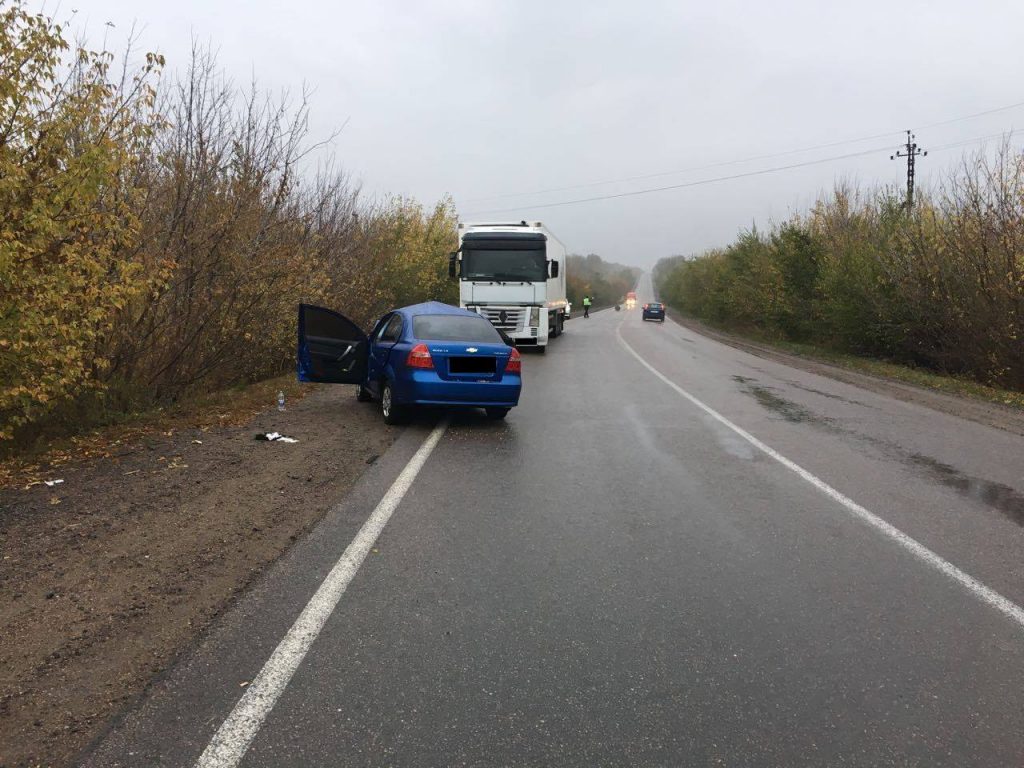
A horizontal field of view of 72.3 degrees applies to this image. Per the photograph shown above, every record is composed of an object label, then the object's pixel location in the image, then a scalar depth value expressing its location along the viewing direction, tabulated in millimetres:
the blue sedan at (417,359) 8617
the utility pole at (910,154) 36688
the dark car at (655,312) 59062
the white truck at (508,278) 21219
